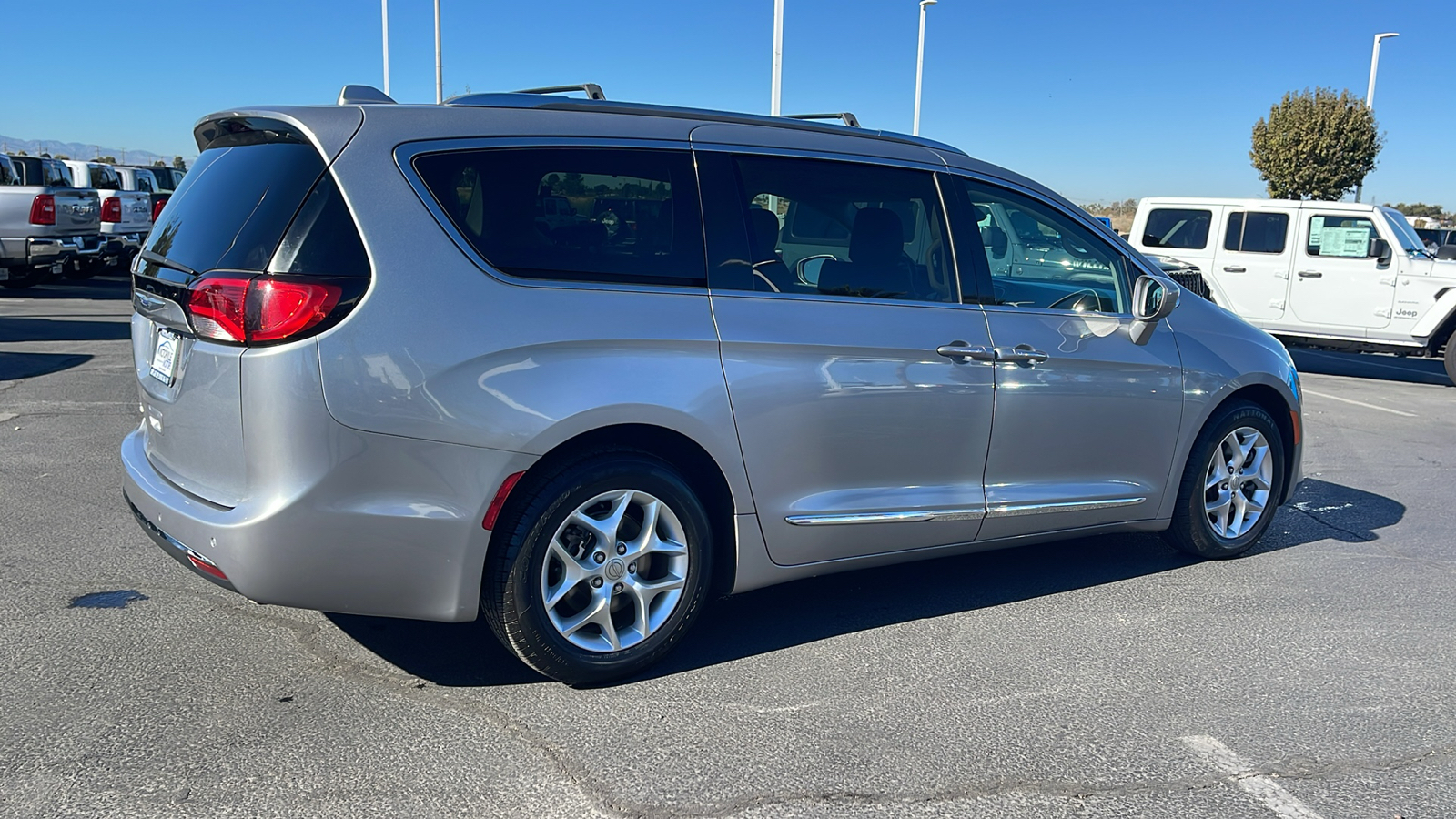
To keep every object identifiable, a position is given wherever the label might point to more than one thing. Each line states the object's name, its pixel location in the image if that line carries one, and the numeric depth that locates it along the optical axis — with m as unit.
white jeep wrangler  13.02
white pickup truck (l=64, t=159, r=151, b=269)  18.38
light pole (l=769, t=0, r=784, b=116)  21.05
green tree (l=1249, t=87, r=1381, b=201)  35.97
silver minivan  3.16
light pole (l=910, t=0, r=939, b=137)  32.28
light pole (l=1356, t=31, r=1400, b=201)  32.28
